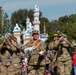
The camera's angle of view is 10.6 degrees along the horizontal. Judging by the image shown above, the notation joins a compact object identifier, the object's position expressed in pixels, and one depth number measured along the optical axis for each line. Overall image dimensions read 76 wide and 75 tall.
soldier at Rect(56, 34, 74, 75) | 12.84
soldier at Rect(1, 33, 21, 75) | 12.20
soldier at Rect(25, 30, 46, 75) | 11.82
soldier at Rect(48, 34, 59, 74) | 12.85
